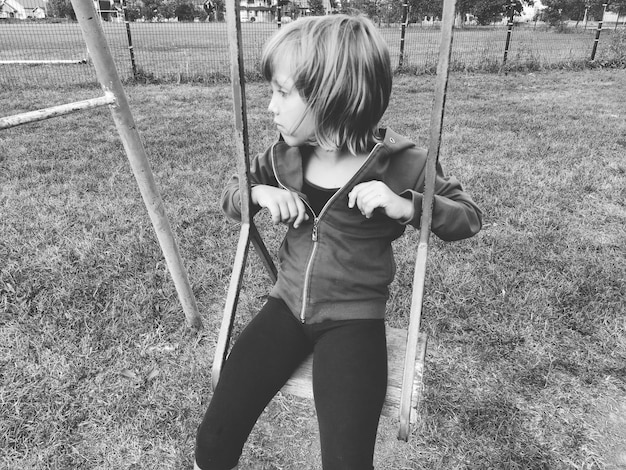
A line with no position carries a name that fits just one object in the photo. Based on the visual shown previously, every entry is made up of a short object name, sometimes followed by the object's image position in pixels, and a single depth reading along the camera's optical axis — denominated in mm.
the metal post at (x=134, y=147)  1675
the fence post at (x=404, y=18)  9078
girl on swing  1341
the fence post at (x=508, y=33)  9613
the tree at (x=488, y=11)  33062
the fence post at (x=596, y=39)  9969
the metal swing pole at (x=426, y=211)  1145
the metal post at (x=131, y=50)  8625
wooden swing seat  1355
